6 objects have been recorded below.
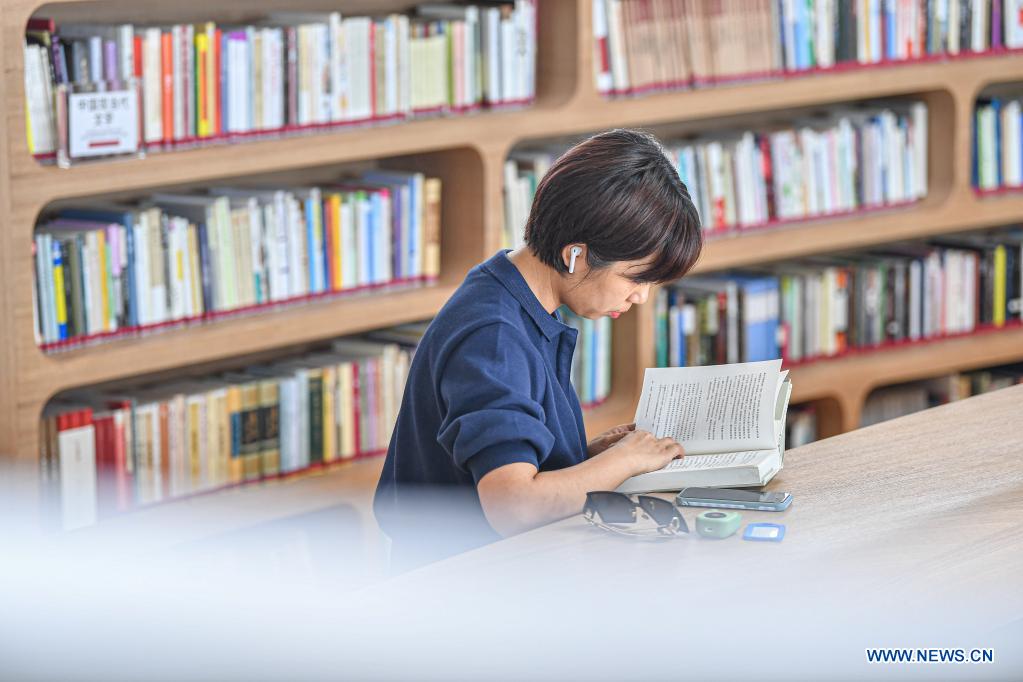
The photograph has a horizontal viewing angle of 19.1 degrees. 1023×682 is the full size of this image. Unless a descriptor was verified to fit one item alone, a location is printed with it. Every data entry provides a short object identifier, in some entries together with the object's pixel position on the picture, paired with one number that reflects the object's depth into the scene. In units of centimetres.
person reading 412
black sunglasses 404
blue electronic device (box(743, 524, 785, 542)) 403
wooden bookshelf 492
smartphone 414
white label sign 495
